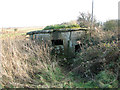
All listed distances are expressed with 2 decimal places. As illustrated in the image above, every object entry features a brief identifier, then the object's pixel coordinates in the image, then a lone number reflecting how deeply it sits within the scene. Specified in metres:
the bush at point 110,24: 7.15
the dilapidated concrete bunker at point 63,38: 5.06
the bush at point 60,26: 5.45
